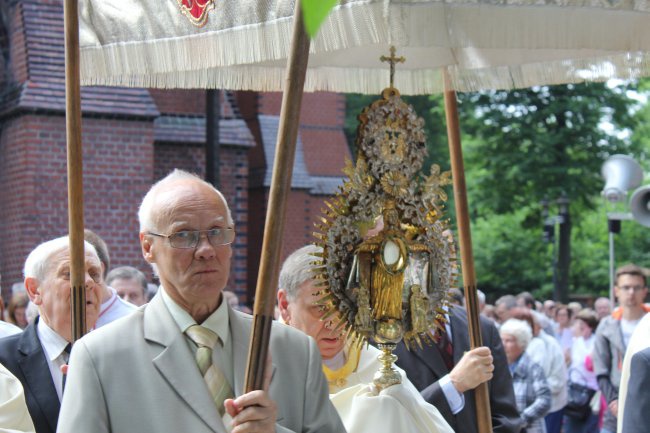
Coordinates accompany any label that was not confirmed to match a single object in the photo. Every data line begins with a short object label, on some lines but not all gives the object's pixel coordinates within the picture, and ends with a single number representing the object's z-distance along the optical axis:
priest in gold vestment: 4.83
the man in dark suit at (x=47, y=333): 5.08
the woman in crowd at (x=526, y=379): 11.32
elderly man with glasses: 3.59
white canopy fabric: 4.19
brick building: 15.41
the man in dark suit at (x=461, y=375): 5.33
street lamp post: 29.76
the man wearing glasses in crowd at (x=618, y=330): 11.02
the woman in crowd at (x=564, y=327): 18.62
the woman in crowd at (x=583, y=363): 14.56
